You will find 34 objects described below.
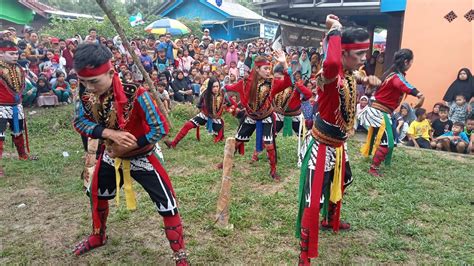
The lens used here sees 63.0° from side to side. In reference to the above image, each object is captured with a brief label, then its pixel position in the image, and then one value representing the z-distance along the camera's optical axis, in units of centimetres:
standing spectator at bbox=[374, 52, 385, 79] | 1316
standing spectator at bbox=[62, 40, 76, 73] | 1109
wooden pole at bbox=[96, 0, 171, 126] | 358
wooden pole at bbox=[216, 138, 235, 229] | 427
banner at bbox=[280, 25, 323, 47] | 1523
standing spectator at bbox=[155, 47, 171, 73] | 1202
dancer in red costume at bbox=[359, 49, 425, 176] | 560
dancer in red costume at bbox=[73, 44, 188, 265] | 296
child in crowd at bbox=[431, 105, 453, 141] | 871
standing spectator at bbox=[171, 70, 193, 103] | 1183
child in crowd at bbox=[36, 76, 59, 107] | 991
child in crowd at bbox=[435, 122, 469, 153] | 790
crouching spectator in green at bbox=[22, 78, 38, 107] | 929
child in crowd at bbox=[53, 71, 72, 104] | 1015
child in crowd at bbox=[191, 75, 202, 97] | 1214
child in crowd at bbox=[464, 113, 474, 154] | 816
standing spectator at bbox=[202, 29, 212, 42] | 1623
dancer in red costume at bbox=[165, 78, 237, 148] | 777
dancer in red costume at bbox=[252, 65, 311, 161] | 710
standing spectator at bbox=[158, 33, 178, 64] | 1256
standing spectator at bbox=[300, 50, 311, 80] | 1289
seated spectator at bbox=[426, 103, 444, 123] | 908
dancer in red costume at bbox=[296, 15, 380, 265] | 316
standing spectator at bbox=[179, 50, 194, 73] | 1288
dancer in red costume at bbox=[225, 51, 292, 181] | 581
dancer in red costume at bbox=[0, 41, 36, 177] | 590
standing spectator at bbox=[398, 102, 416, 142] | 880
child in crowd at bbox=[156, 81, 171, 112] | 1022
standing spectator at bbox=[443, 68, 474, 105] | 939
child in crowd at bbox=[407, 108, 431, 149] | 841
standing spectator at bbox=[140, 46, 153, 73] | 1124
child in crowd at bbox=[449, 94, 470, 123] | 904
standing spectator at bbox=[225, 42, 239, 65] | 1389
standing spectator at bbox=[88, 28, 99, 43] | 1045
